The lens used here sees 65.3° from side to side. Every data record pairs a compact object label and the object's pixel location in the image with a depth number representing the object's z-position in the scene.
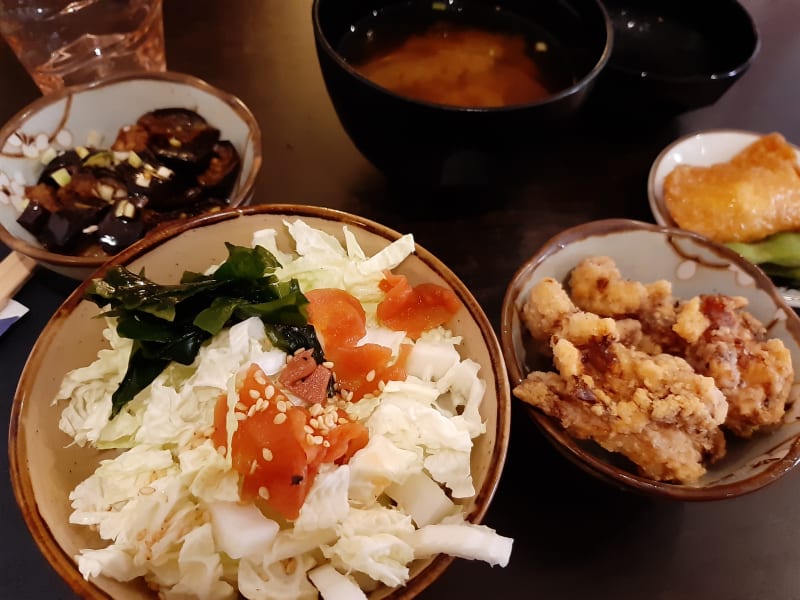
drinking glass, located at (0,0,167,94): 0.31
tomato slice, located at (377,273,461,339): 0.21
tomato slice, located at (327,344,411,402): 0.20
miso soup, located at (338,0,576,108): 0.25
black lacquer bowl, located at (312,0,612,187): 0.21
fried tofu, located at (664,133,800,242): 0.27
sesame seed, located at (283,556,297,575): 0.17
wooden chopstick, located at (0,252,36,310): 0.25
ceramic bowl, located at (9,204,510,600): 0.16
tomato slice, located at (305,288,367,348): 0.21
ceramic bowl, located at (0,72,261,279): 0.25
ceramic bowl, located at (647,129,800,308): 0.30
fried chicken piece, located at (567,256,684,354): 0.23
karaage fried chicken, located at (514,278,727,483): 0.19
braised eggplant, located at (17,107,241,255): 0.24
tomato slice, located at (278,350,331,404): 0.19
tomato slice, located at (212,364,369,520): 0.17
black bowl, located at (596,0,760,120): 0.29
